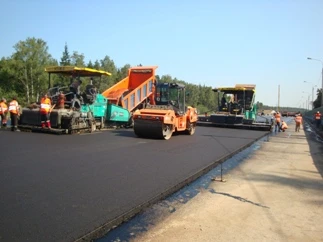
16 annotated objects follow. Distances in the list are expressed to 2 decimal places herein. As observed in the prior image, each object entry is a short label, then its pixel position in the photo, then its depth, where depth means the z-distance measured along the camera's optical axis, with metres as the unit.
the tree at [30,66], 49.66
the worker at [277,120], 21.93
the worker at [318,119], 26.27
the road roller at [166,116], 12.04
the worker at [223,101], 21.98
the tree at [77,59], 58.71
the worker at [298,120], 21.98
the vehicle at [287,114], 68.37
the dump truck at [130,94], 15.65
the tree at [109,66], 65.15
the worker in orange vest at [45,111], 11.89
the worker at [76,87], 13.20
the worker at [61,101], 12.27
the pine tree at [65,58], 61.62
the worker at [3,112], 14.01
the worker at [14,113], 12.16
